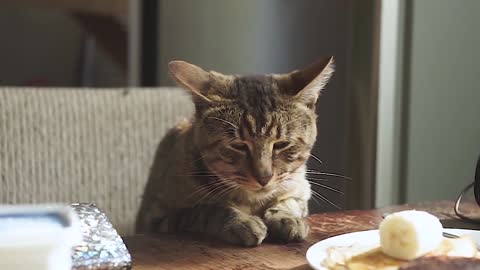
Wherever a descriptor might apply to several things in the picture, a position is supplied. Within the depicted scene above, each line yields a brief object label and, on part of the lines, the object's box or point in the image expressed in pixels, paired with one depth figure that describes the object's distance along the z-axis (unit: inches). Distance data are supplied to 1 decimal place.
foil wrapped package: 31.6
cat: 38.8
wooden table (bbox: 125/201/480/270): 35.2
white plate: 33.4
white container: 28.8
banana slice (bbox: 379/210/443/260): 32.9
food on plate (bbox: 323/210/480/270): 32.5
